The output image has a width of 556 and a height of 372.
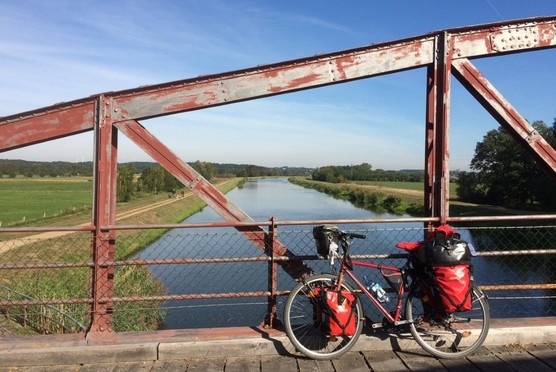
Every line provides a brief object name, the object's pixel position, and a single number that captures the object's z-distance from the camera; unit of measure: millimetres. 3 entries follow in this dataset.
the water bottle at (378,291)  4121
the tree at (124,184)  63750
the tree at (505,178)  38688
